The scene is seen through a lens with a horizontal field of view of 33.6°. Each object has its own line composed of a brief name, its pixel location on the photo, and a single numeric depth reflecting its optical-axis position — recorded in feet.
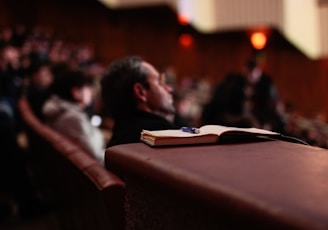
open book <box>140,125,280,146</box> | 3.94
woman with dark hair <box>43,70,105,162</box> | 11.51
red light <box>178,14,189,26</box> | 28.18
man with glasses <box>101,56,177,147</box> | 7.60
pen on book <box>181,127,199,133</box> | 4.28
